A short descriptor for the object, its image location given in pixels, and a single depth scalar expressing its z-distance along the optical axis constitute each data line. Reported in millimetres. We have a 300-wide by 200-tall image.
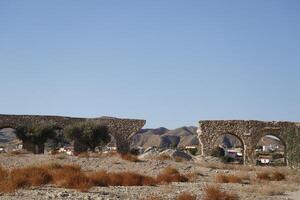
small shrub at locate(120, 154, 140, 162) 23584
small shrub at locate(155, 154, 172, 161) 26408
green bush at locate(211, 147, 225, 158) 35506
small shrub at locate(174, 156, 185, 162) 26119
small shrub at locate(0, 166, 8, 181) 13058
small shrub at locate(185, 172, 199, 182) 17384
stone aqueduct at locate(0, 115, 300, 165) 35062
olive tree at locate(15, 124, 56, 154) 33875
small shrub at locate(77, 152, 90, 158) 25006
